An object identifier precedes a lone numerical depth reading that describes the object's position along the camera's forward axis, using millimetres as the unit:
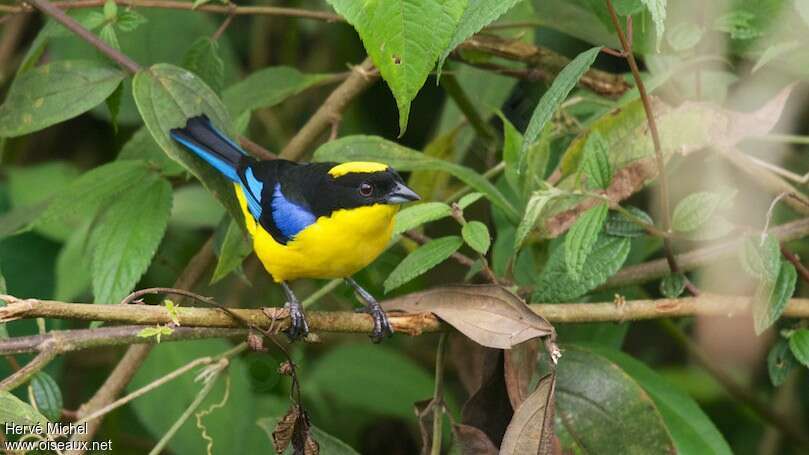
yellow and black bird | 5965
